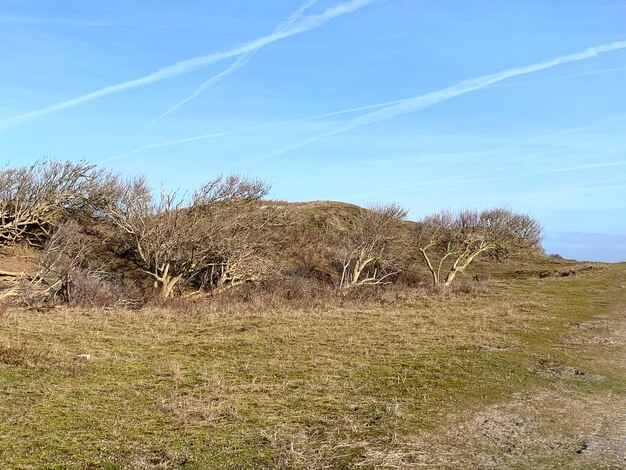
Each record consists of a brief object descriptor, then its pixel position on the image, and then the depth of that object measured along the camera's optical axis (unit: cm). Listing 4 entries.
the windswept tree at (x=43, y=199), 2752
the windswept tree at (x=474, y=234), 3506
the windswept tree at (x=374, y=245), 3177
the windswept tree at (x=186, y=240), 2475
